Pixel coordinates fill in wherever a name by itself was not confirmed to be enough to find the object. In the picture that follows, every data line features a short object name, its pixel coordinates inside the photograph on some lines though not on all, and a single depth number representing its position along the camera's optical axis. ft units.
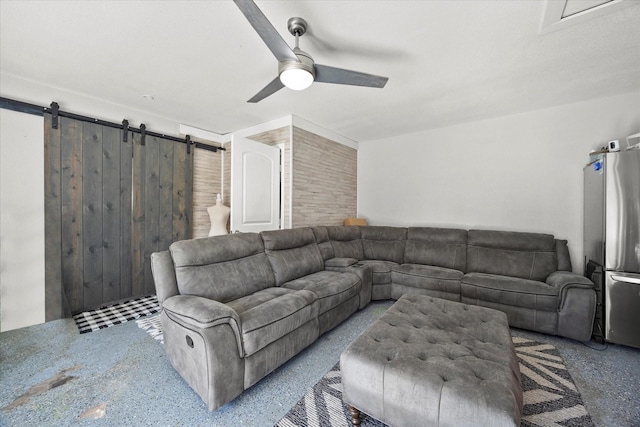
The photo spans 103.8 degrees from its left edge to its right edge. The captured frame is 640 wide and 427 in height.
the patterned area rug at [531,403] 4.56
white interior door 9.95
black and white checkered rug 8.30
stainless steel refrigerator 6.93
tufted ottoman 3.44
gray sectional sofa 4.98
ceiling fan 4.62
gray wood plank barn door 8.79
